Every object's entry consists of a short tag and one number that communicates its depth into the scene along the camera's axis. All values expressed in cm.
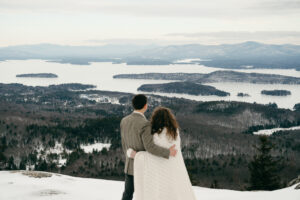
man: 853
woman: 864
